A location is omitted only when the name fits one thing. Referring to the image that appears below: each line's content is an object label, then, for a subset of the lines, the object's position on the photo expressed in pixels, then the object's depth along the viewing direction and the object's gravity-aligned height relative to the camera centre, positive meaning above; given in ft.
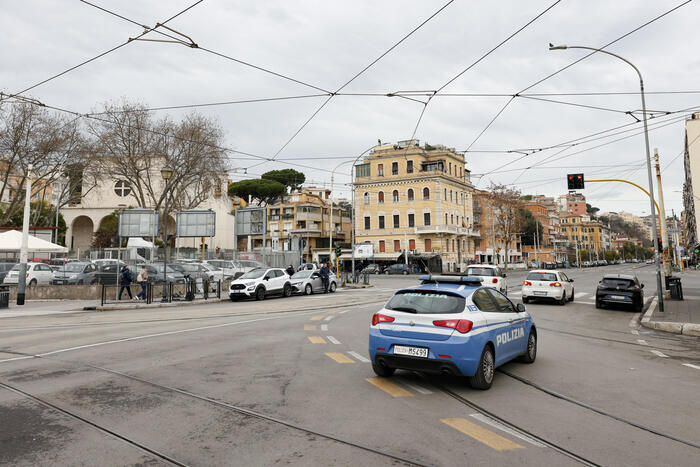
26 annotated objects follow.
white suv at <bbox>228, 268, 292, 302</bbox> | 77.51 -3.17
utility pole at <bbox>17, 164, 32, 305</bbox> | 66.85 +2.55
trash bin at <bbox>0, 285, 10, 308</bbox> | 65.00 -3.86
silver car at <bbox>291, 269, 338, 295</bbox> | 88.43 -3.43
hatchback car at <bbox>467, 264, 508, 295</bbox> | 74.90 -2.21
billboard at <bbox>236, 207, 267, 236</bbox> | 106.22 +10.38
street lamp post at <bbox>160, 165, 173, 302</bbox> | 73.31 -1.77
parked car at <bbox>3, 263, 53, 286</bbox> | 90.79 -1.03
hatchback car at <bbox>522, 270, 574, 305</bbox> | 66.74 -3.76
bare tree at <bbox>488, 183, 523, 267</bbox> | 205.57 +25.05
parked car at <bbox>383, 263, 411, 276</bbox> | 193.57 -2.58
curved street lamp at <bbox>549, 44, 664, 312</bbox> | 54.60 +11.33
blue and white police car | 20.01 -3.10
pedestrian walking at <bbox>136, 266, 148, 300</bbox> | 75.25 -2.15
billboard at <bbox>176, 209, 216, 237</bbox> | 99.35 +9.31
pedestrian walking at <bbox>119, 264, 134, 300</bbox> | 73.97 -1.89
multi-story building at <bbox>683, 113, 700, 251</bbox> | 184.44 +40.57
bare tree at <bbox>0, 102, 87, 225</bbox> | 107.34 +30.25
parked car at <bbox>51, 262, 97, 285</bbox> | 81.30 -1.01
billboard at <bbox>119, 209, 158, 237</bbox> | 84.97 +8.13
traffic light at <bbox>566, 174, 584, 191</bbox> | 70.18 +11.85
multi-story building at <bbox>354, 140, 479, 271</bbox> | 211.20 +27.47
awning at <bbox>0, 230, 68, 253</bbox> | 75.03 +4.36
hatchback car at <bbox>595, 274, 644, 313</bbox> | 58.85 -4.22
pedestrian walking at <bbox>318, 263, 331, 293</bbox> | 96.12 -2.41
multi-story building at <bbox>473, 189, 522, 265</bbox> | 247.91 +15.03
